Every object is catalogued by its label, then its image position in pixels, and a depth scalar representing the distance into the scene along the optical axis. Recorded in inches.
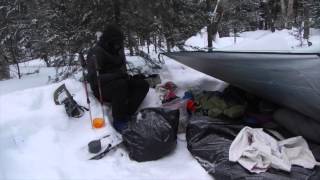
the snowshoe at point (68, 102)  104.4
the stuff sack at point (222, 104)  98.0
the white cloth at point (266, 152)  73.9
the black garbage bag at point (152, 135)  88.9
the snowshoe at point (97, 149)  88.9
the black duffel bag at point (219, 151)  72.1
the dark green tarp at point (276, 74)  66.1
